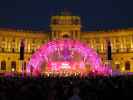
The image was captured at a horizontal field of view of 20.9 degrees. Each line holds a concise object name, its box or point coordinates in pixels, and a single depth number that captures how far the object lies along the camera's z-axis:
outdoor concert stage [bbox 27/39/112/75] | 55.75
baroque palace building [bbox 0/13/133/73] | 94.38
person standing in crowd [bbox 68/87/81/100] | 12.24
